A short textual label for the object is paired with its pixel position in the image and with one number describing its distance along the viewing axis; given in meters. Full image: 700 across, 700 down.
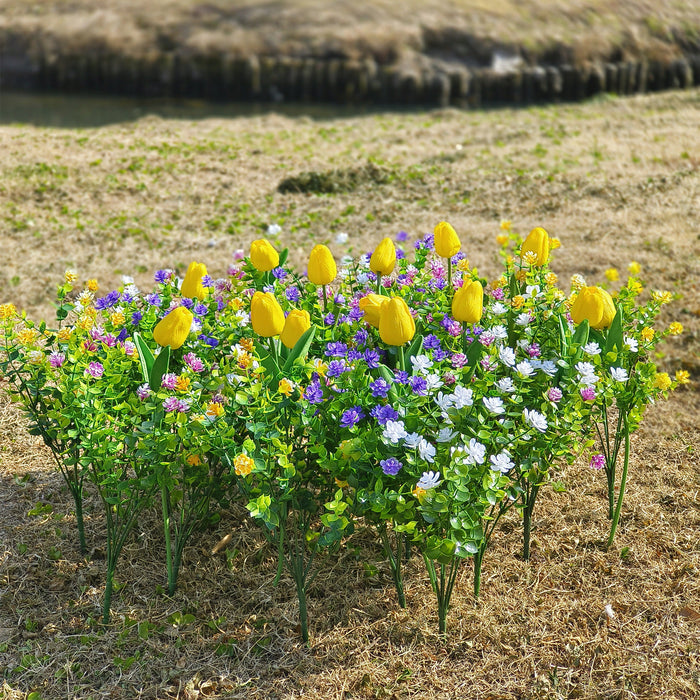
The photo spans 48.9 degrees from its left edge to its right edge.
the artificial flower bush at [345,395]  2.18
